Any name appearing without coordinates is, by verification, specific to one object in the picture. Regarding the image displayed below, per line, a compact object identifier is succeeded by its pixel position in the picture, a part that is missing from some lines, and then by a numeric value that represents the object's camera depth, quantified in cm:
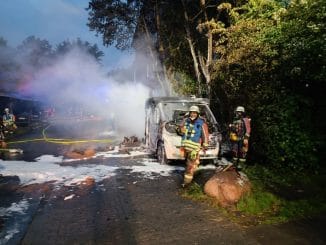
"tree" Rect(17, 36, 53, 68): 4637
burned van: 1177
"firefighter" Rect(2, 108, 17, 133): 2303
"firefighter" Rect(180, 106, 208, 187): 921
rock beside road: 798
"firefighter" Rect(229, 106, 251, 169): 1091
